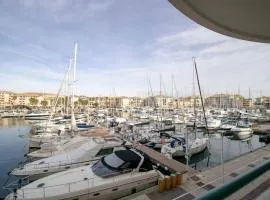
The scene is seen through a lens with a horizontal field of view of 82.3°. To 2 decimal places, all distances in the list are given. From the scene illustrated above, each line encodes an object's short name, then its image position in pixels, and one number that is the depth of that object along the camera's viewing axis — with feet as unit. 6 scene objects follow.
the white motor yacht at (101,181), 22.22
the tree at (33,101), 271.97
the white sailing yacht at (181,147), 48.16
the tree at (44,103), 284.47
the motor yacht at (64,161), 32.24
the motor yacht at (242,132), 78.07
